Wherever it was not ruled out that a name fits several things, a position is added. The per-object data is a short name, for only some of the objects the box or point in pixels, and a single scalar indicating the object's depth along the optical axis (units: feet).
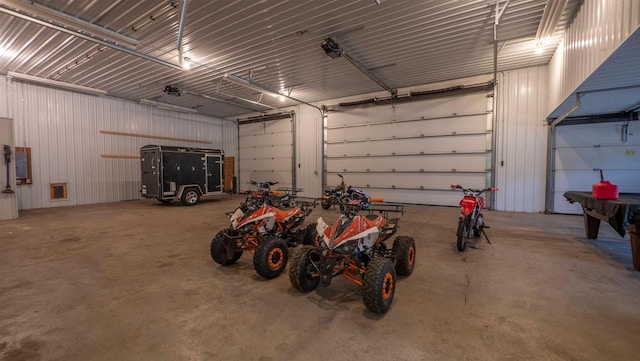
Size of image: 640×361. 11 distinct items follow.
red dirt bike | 13.60
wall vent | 29.94
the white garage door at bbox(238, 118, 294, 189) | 41.29
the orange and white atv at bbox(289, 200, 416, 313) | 7.62
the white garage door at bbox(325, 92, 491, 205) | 27.84
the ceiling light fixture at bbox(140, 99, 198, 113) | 35.58
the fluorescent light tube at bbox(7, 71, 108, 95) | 25.86
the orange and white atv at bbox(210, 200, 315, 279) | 10.32
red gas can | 12.62
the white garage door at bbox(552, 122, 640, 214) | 22.27
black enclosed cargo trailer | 29.73
